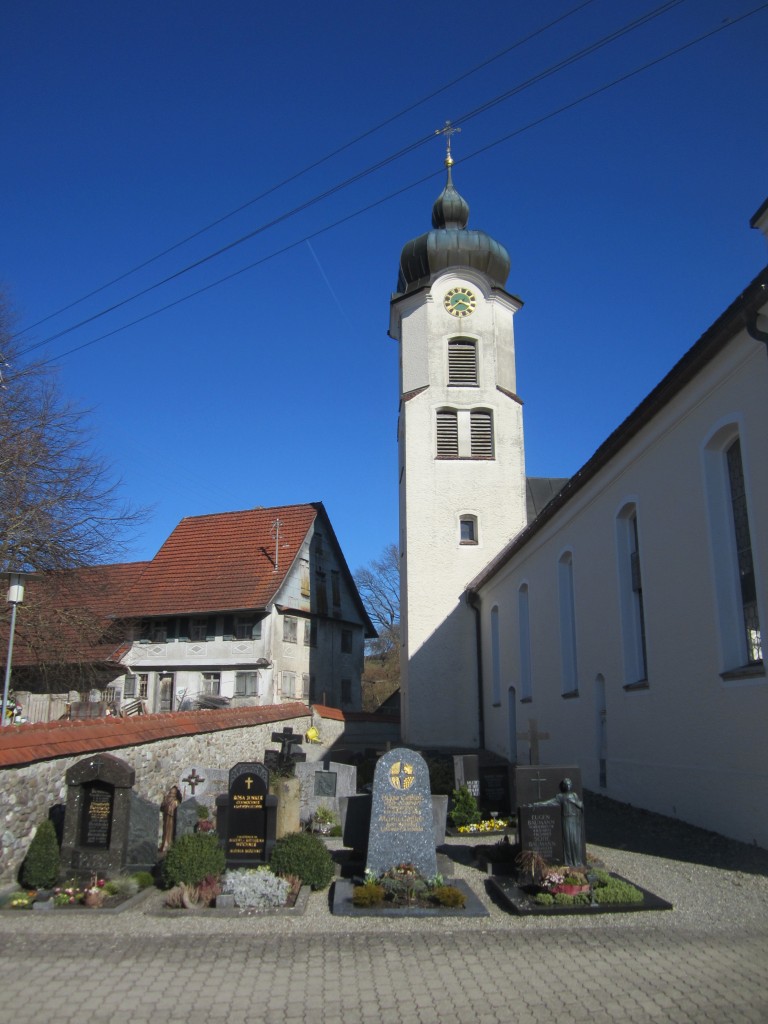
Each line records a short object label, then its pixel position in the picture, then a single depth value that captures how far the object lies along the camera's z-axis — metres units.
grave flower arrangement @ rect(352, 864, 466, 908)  8.27
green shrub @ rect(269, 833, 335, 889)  9.15
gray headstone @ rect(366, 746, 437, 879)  9.20
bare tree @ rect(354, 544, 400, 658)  60.97
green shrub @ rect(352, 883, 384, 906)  8.34
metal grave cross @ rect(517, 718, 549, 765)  17.36
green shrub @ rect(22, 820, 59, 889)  9.02
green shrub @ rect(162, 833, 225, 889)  8.82
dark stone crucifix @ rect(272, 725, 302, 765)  15.30
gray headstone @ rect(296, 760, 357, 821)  13.86
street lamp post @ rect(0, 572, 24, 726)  15.31
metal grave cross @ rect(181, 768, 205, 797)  12.60
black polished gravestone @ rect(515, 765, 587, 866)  9.04
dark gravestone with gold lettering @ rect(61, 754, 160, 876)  9.30
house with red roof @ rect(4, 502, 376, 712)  33.69
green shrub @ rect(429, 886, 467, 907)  8.20
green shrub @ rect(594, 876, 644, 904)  8.10
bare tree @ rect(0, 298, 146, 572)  19.52
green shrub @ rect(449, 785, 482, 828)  13.24
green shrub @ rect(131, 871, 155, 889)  9.09
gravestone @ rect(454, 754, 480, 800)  14.34
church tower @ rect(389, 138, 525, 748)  29.59
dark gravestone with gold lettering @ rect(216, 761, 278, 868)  9.72
